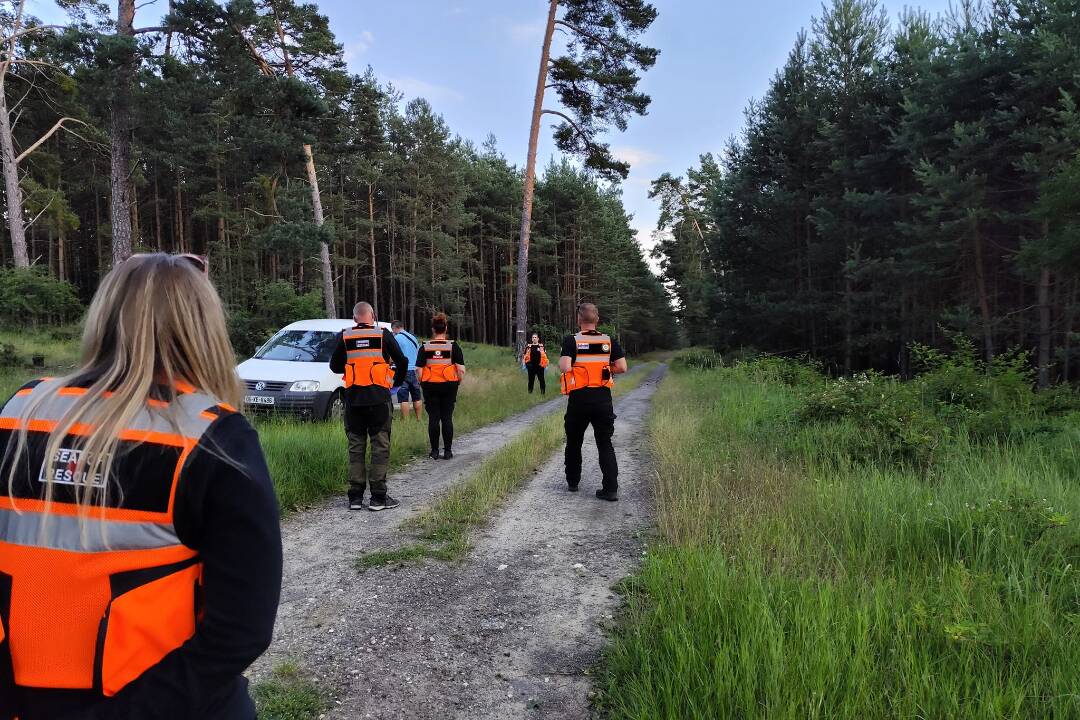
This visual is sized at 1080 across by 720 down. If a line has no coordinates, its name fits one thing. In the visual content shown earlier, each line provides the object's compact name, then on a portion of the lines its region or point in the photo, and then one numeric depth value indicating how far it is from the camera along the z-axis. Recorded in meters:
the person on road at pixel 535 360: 17.36
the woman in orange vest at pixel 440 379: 8.64
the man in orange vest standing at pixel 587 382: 6.63
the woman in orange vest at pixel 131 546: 1.09
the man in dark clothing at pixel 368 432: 5.99
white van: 9.05
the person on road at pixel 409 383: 11.41
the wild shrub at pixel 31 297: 16.61
